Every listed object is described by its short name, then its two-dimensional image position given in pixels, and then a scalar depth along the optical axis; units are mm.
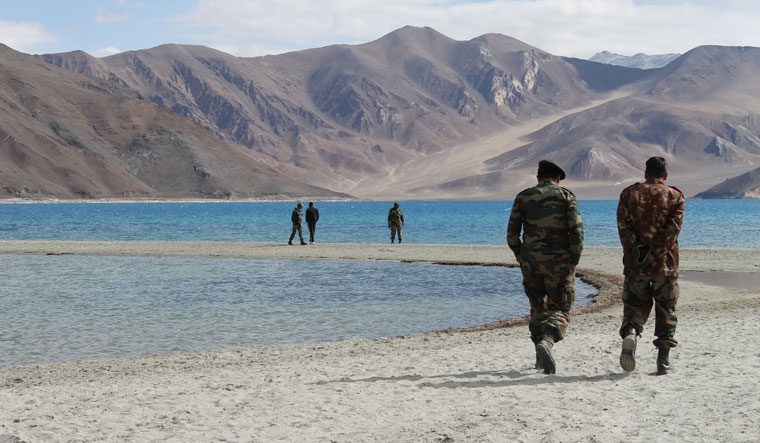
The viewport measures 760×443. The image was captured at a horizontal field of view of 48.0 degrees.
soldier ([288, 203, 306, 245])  32578
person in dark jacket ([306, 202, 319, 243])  33469
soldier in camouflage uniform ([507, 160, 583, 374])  8539
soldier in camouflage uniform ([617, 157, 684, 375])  8414
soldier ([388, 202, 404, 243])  35478
